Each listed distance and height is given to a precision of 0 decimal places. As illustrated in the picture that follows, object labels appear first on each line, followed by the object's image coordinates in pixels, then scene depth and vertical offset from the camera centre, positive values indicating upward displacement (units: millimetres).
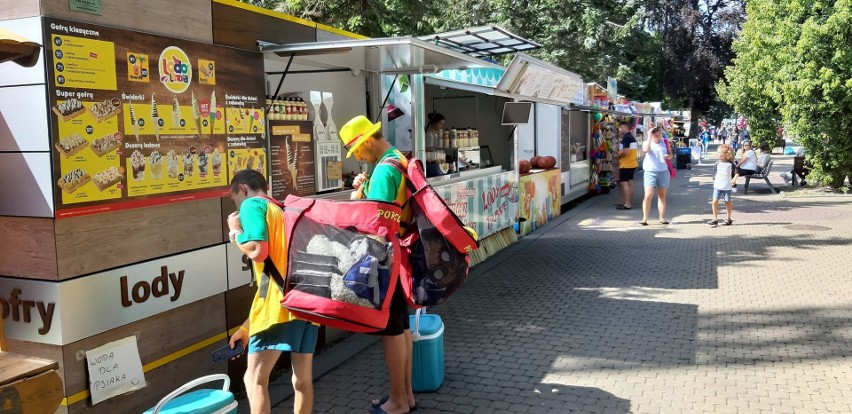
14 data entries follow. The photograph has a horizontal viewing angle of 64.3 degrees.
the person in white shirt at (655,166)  11805 -393
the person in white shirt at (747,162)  17453 -524
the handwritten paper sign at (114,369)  3664 -1195
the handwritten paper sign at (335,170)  6242 -184
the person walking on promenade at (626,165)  14125 -438
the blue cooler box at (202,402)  3095 -1170
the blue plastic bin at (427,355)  4656 -1436
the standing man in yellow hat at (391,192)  3891 -248
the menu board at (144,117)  3527 +224
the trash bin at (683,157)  27281 -564
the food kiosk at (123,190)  3490 -204
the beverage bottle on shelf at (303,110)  5781 +350
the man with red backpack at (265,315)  3293 -814
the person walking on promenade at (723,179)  11562 -626
